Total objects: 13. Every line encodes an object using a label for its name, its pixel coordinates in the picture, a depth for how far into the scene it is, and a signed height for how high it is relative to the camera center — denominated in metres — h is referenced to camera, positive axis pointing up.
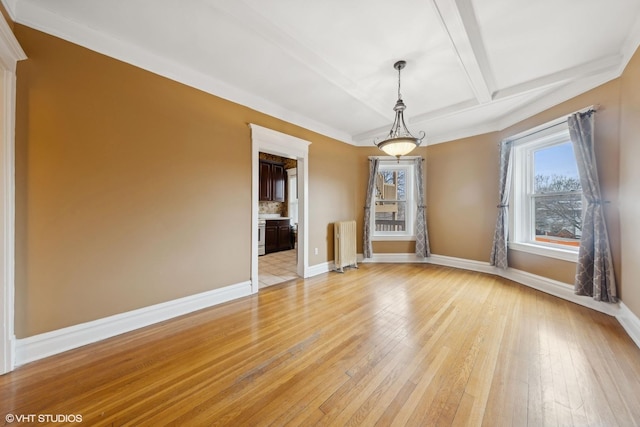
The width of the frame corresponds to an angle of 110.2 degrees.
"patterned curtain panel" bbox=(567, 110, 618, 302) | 2.44 -0.16
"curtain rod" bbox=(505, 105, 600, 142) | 2.56 +1.22
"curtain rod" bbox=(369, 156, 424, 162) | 4.72 +1.22
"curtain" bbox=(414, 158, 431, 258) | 4.70 -0.14
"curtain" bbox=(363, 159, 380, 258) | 4.73 +0.15
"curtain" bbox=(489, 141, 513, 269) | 3.65 +0.19
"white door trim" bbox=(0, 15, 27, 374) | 1.56 +0.11
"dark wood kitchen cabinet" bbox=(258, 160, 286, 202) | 6.14 +0.96
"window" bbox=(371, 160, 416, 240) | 4.91 +0.27
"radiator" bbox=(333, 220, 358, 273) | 4.21 -0.56
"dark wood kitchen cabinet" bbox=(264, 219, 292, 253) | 6.13 -0.59
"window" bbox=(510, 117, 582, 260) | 3.00 +0.31
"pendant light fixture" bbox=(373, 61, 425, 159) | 2.49 +0.83
